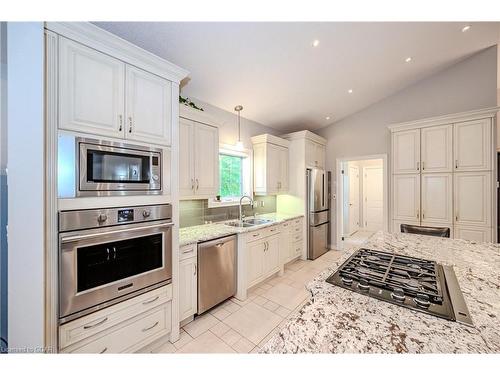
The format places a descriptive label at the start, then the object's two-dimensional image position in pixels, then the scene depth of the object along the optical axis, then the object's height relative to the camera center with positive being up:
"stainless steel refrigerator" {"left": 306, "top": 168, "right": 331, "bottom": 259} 3.98 -0.47
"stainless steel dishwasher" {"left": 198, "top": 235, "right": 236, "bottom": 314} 2.21 -0.96
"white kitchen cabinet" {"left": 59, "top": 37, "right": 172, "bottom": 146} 1.29 +0.65
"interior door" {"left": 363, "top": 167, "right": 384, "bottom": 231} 6.19 -0.32
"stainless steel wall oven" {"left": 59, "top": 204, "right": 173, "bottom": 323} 1.28 -0.48
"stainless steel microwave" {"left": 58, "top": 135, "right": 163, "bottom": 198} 1.29 +0.14
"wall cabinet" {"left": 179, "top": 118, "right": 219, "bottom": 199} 2.27 +0.33
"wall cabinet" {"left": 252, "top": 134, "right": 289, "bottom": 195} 3.58 +0.42
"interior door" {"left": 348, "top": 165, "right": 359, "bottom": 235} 6.02 -0.34
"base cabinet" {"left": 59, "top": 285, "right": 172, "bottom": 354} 1.32 -1.00
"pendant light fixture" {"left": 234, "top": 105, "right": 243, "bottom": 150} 3.26 +1.27
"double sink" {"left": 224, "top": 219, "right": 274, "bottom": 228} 3.10 -0.55
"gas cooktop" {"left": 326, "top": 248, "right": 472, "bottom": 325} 0.82 -0.47
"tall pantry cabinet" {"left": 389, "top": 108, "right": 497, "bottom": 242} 2.83 +0.21
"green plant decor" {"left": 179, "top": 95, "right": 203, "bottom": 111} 2.33 +0.99
